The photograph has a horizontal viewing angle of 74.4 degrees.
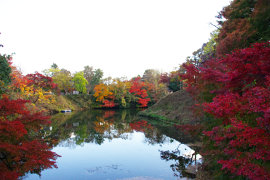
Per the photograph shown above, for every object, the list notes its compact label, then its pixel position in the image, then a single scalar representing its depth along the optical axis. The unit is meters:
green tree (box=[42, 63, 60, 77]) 34.48
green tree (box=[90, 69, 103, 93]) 42.16
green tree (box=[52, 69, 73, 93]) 32.91
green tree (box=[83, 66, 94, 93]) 46.91
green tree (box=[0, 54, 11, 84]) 7.60
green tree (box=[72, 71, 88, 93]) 34.66
